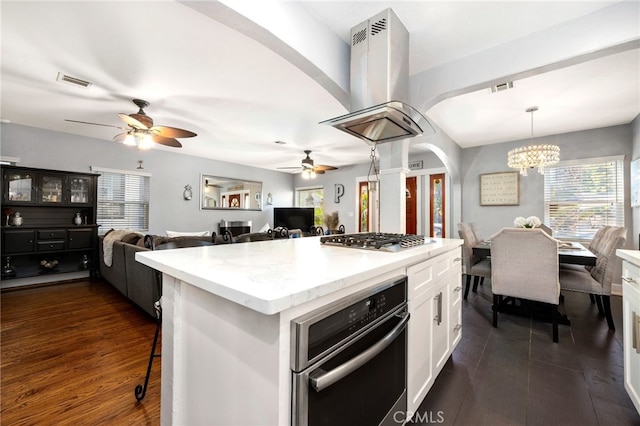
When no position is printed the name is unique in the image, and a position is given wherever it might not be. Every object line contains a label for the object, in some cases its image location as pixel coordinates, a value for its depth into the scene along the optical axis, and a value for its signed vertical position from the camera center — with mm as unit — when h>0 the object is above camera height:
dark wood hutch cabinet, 3738 -136
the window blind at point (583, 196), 3859 +297
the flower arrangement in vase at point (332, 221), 7316 -191
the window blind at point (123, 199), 4774 +277
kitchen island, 650 -318
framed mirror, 6164 +531
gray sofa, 2559 -688
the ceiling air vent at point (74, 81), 2556 +1362
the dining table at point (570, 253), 2447 -399
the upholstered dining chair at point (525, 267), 2249 -479
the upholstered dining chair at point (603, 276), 2328 -607
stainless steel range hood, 1678 +951
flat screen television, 7293 -80
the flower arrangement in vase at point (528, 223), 3082 -98
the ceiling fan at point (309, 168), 5188 +974
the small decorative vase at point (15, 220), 3760 -97
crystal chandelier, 3252 +760
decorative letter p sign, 7281 +657
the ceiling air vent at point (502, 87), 2704 +1371
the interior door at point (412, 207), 6051 +179
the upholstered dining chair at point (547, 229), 3762 -213
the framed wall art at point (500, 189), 4570 +473
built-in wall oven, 673 -452
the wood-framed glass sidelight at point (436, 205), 5699 +214
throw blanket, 3701 -445
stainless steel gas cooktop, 1361 -160
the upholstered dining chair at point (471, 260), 3064 -600
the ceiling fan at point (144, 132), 2869 +985
